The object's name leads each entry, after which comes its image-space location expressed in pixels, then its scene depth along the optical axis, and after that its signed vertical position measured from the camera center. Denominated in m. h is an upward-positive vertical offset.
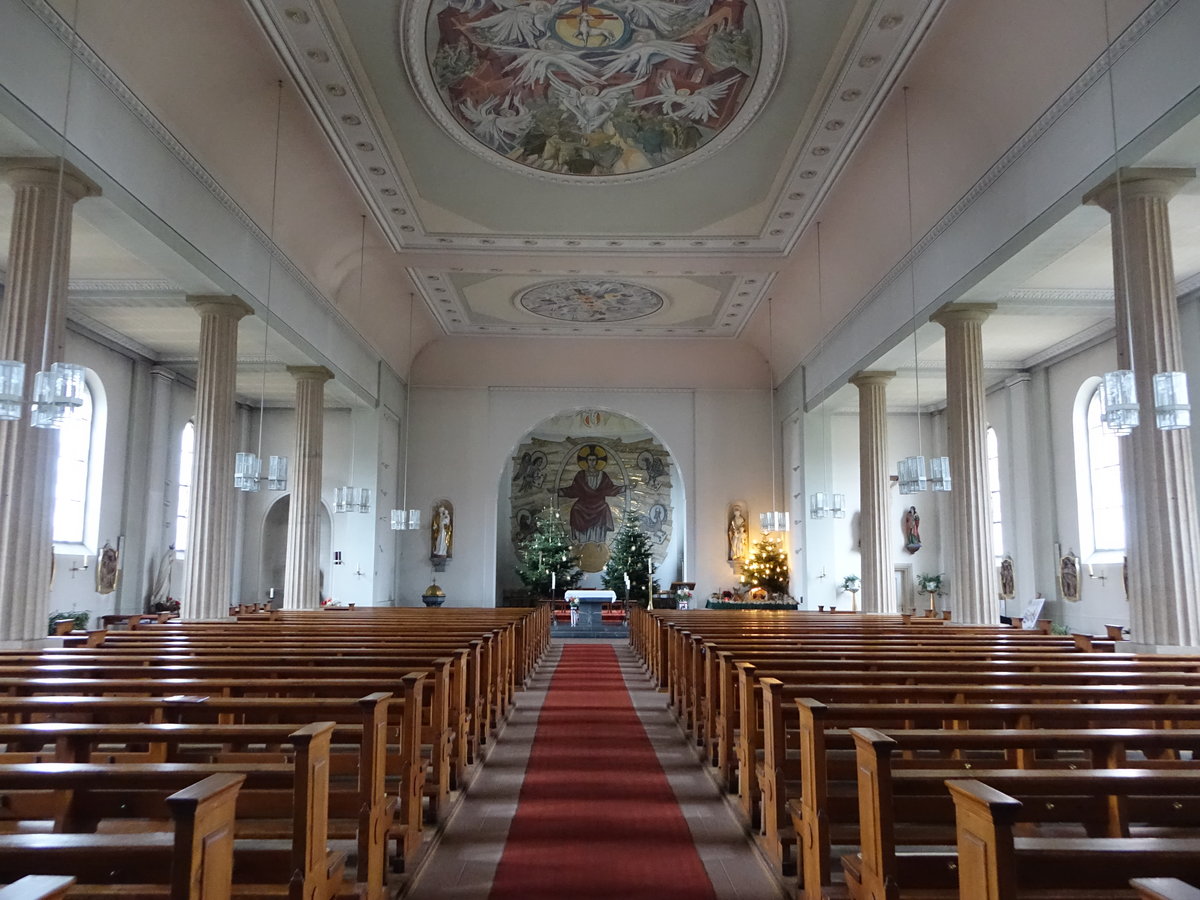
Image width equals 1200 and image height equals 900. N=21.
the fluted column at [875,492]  14.79 +1.40
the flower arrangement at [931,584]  20.50 -0.20
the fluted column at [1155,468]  7.12 +0.87
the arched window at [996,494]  18.54 +1.72
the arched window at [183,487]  17.92 +1.78
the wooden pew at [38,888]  1.45 -0.52
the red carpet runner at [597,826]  3.71 -1.26
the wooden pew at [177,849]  1.94 -0.61
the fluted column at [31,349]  6.97 +1.79
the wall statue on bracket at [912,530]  20.95 +1.06
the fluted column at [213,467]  10.79 +1.34
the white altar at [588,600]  20.44 -0.61
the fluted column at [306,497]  14.88 +1.33
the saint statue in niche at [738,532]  20.56 +0.99
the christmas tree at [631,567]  23.34 +0.21
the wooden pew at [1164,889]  1.46 -0.52
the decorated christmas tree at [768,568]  19.42 +0.16
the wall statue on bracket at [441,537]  20.45 +0.87
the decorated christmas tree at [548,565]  23.05 +0.26
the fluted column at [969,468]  10.92 +1.32
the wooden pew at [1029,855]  1.95 -0.64
